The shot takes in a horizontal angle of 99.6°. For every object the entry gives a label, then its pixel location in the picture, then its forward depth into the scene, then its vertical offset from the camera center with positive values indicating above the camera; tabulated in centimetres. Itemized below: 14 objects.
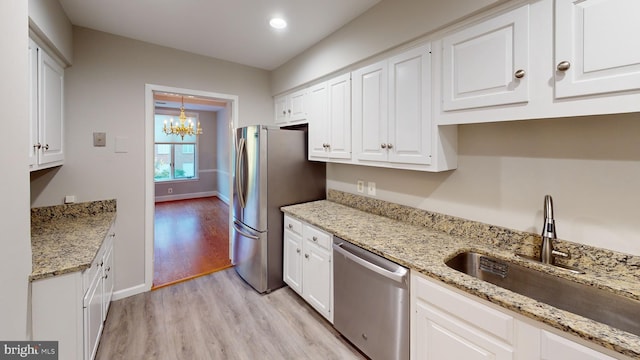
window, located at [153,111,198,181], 727 +65
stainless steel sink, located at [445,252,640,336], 116 -56
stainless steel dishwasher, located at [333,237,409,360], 157 -81
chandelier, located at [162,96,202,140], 591 +107
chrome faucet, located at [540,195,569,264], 140 -30
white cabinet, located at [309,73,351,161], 241 +56
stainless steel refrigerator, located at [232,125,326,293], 271 -12
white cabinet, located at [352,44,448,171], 177 +47
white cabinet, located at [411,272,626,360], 102 -67
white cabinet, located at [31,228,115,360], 142 -75
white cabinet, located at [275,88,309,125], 299 +83
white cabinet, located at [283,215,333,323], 218 -77
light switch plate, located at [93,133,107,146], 252 +35
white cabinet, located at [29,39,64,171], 171 +48
